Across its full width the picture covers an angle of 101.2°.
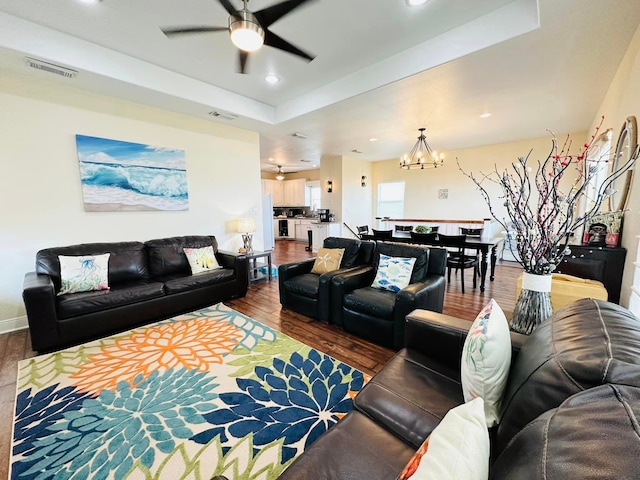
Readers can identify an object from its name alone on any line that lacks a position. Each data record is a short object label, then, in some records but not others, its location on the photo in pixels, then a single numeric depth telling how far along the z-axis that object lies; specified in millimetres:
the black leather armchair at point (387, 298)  2322
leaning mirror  2232
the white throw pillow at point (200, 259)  3565
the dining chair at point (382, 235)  4722
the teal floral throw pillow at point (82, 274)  2732
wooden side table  4531
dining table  3969
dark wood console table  2451
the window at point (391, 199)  7840
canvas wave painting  3264
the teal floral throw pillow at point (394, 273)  2711
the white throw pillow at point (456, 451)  544
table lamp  4410
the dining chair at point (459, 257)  4023
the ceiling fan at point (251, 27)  1847
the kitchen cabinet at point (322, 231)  7281
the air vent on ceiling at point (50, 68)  2531
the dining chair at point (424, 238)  4234
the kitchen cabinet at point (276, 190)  10046
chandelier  4914
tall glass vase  1302
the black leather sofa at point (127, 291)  2410
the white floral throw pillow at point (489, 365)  1012
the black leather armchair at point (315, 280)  2926
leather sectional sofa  449
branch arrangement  1177
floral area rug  1408
